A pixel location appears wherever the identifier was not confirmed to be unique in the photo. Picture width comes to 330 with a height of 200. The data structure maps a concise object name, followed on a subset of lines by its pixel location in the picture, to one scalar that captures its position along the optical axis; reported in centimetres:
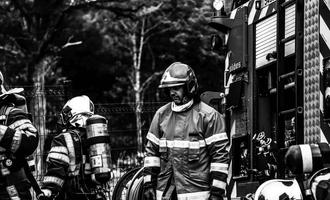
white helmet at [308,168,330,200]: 866
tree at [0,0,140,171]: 3738
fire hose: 1411
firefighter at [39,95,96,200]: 1320
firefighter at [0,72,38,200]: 1048
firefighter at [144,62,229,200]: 1093
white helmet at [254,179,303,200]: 913
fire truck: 1043
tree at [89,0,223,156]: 4696
